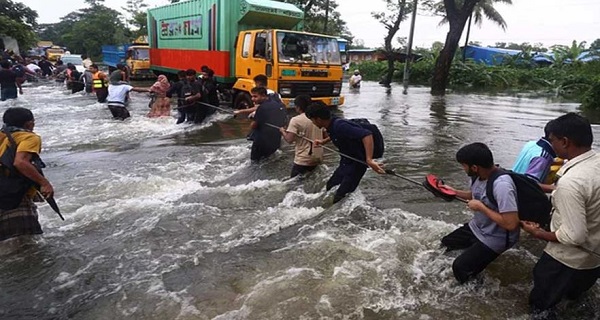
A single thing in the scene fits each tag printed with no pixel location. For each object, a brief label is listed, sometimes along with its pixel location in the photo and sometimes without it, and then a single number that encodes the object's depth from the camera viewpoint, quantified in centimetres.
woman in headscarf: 1121
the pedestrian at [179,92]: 1052
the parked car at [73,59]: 3180
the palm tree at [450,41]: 2112
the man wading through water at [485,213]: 280
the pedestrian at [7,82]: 1339
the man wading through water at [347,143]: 458
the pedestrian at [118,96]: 1062
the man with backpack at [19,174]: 381
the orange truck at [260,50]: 1077
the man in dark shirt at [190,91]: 1035
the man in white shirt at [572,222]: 245
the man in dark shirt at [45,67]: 2661
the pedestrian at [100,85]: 1327
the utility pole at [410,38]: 2401
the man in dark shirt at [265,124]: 678
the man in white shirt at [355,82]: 2317
